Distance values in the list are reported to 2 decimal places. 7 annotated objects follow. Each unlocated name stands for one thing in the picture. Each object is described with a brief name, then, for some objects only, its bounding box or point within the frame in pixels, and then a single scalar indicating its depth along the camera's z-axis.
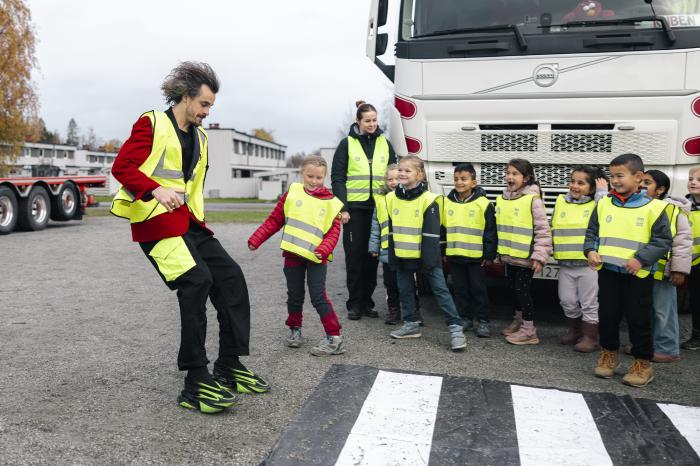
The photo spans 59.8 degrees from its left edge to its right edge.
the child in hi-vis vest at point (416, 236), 5.03
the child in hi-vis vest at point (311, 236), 4.63
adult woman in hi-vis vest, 5.83
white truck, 5.14
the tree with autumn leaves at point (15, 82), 23.78
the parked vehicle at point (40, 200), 13.62
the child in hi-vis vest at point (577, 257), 5.02
